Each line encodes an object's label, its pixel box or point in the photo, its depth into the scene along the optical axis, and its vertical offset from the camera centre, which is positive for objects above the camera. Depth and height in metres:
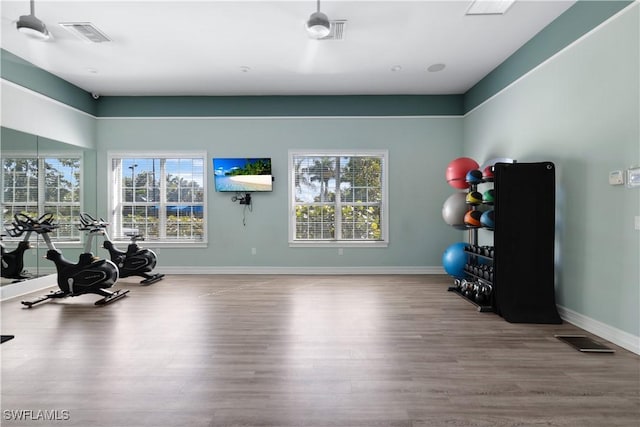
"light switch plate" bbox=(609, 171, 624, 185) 2.95 +0.29
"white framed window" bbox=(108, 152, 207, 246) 6.41 +0.29
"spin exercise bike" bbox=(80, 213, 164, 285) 5.43 -0.78
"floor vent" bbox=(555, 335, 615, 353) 2.88 -1.22
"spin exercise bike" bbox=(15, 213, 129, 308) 4.33 -0.78
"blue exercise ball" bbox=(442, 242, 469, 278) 5.07 -0.76
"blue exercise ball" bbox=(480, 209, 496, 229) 3.99 -0.11
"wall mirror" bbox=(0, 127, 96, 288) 4.59 +0.36
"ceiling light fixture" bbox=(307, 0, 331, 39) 3.24 +1.84
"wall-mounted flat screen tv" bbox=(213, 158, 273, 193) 6.23 +0.69
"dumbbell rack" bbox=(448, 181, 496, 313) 4.04 -0.88
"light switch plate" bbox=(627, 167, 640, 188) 2.79 +0.28
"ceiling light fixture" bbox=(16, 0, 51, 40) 3.29 +1.87
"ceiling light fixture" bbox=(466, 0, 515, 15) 3.43 +2.15
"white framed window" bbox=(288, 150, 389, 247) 6.38 +0.22
